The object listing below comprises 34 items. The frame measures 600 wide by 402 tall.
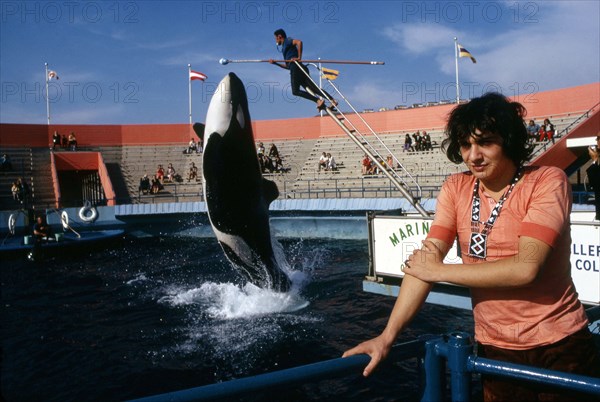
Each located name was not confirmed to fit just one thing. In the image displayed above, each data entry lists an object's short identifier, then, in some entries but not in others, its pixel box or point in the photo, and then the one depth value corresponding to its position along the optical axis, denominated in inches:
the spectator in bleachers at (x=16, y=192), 1037.2
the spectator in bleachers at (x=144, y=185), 1130.0
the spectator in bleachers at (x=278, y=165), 1205.3
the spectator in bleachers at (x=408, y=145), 1114.7
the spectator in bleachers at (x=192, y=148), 1378.0
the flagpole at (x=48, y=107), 1444.6
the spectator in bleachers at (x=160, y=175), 1202.8
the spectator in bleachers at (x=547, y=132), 842.0
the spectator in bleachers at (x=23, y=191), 1026.5
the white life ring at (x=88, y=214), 913.5
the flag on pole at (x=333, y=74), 838.5
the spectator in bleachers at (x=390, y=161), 996.7
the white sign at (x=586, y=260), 236.1
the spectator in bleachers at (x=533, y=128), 862.7
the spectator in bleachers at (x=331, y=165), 1147.9
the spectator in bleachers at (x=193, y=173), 1218.0
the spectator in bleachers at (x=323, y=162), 1164.1
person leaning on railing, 71.0
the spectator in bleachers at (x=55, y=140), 1269.7
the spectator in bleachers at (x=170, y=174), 1216.8
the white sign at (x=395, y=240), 303.1
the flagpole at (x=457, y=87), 1329.7
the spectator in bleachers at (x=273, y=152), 1237.1
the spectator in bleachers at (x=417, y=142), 1090.7
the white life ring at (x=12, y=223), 820.8
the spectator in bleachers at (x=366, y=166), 1035.9
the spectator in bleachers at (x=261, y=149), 1193.3
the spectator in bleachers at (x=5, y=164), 1156.6
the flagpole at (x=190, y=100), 1600.8
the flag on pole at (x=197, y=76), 1293.3
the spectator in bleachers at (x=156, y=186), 1123.3
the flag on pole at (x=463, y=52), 1254.3
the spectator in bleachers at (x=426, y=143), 1086.4
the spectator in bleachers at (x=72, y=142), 1278.3
